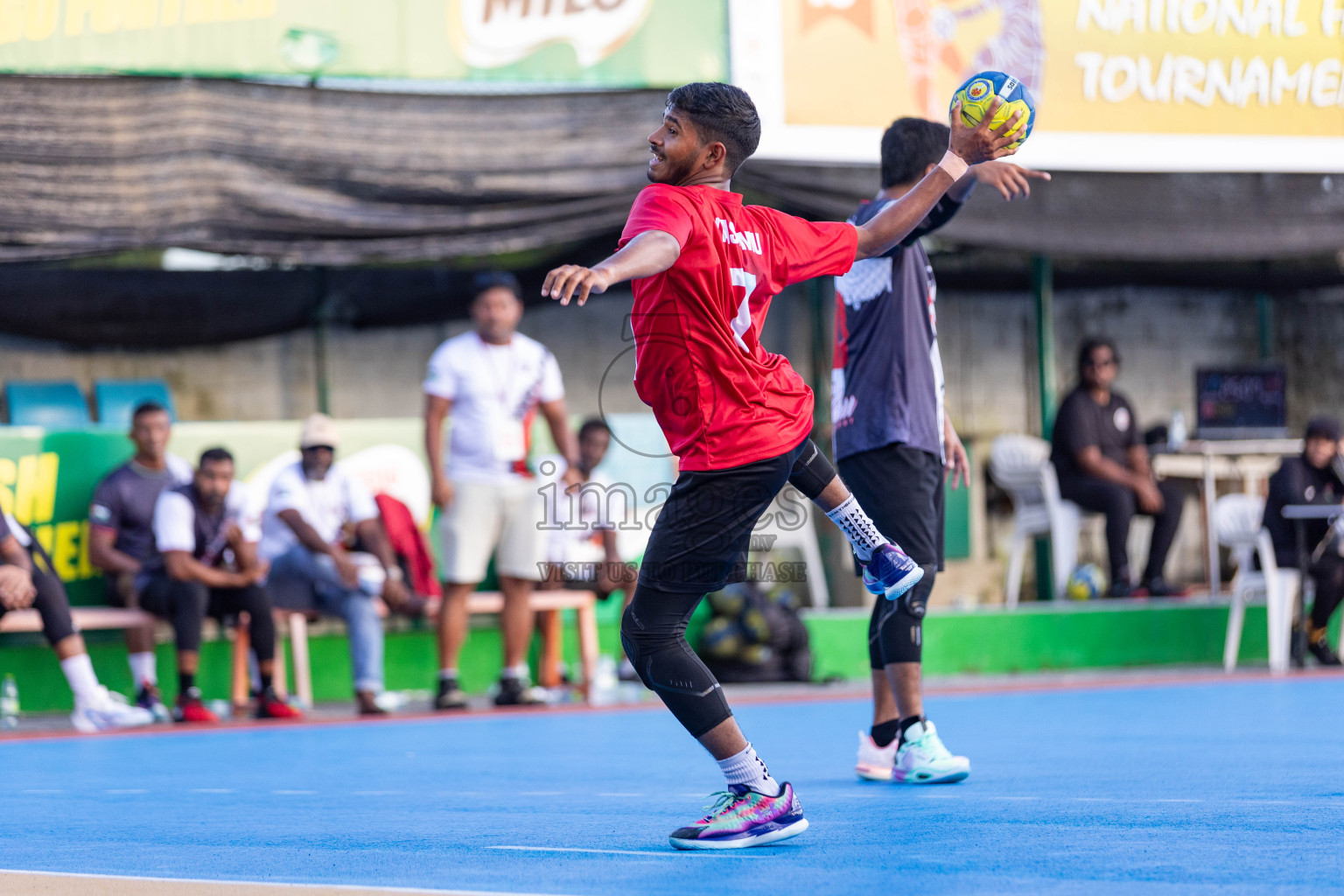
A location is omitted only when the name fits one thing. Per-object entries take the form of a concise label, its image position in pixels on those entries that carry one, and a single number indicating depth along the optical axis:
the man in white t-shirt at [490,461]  17.59
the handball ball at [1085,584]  22.69
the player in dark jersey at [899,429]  9.95
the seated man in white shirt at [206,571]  17.41
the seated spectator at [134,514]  17.89
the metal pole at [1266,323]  27.60
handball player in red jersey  7.55
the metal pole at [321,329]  24.12
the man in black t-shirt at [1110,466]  22.03
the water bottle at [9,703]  17.95
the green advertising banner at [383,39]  19.47
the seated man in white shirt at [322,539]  18.06
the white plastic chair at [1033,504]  22.59
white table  23.73
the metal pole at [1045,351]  24.19
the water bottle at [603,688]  18.55
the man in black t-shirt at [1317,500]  20.61
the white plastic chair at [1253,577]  20.80
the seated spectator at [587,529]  19.37
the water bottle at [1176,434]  23.36
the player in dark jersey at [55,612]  15.78
